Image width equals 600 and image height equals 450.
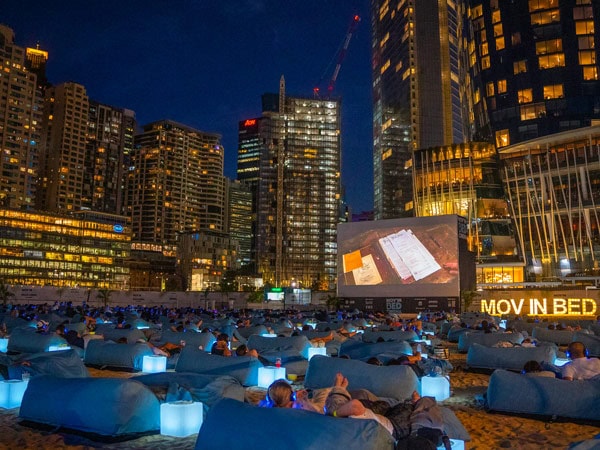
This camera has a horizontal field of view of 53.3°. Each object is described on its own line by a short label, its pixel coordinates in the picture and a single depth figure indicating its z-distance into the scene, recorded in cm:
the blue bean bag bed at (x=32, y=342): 1744
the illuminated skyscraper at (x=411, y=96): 14675
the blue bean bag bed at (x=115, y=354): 1552
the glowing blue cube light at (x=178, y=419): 874
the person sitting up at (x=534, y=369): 1124
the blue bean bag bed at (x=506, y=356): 1473
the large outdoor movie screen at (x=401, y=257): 4503
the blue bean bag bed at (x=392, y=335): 2212
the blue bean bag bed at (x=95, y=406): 843
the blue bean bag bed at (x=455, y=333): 2721
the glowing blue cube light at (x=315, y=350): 1797
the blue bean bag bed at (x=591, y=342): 1998
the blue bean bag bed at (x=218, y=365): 1262
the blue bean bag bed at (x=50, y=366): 1084
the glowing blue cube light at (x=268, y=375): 1326
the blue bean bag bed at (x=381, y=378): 1080
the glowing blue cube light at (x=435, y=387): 1210
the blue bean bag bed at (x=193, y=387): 923
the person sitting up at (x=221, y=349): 1423
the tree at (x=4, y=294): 5305
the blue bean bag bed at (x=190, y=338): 1892
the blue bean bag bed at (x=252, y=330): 2457
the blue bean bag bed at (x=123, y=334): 2009
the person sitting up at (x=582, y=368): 1170
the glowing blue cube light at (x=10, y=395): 1032
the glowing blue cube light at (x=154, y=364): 1530
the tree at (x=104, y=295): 6058
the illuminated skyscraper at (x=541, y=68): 7962
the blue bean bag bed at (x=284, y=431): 592
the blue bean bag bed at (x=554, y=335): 2348
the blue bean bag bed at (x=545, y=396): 1006
